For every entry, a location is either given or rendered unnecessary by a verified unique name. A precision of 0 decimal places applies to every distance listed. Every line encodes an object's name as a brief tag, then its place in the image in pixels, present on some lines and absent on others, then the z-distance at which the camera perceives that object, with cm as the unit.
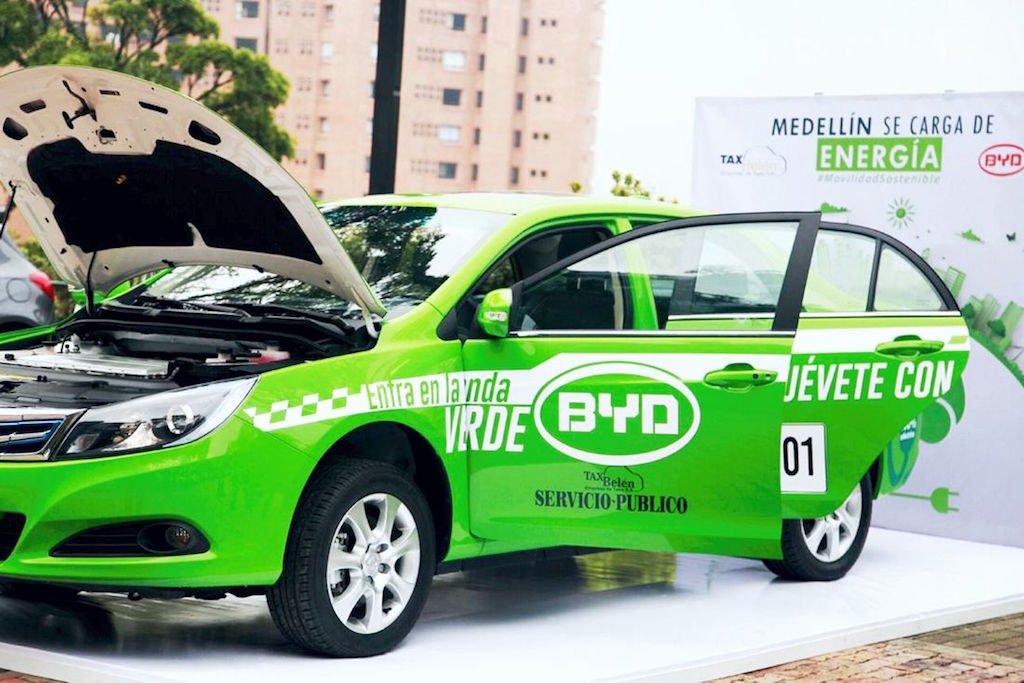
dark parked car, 1041
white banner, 931
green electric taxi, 552
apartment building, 11919
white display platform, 577
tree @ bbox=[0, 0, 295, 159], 6353
